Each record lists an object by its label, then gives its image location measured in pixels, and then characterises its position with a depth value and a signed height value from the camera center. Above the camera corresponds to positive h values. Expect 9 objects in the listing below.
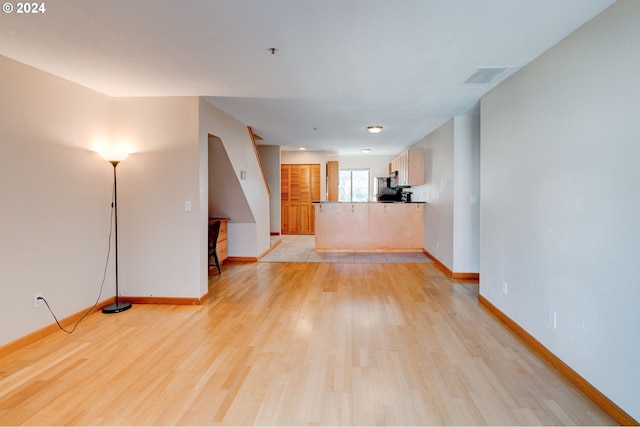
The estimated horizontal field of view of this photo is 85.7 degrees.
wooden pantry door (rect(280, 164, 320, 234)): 9.98 +0.23
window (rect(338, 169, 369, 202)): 11.34 +0.62
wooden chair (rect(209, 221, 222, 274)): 5.31 -0.52
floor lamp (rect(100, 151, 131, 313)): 3.84 +0.06
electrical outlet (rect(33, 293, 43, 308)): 3.14 -0.88
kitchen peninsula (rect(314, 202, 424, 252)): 7.49 -0.48
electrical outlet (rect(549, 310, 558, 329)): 2.64 -0.90
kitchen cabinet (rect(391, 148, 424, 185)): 7.33 +0.80
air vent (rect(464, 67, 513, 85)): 3.19 +1.25
